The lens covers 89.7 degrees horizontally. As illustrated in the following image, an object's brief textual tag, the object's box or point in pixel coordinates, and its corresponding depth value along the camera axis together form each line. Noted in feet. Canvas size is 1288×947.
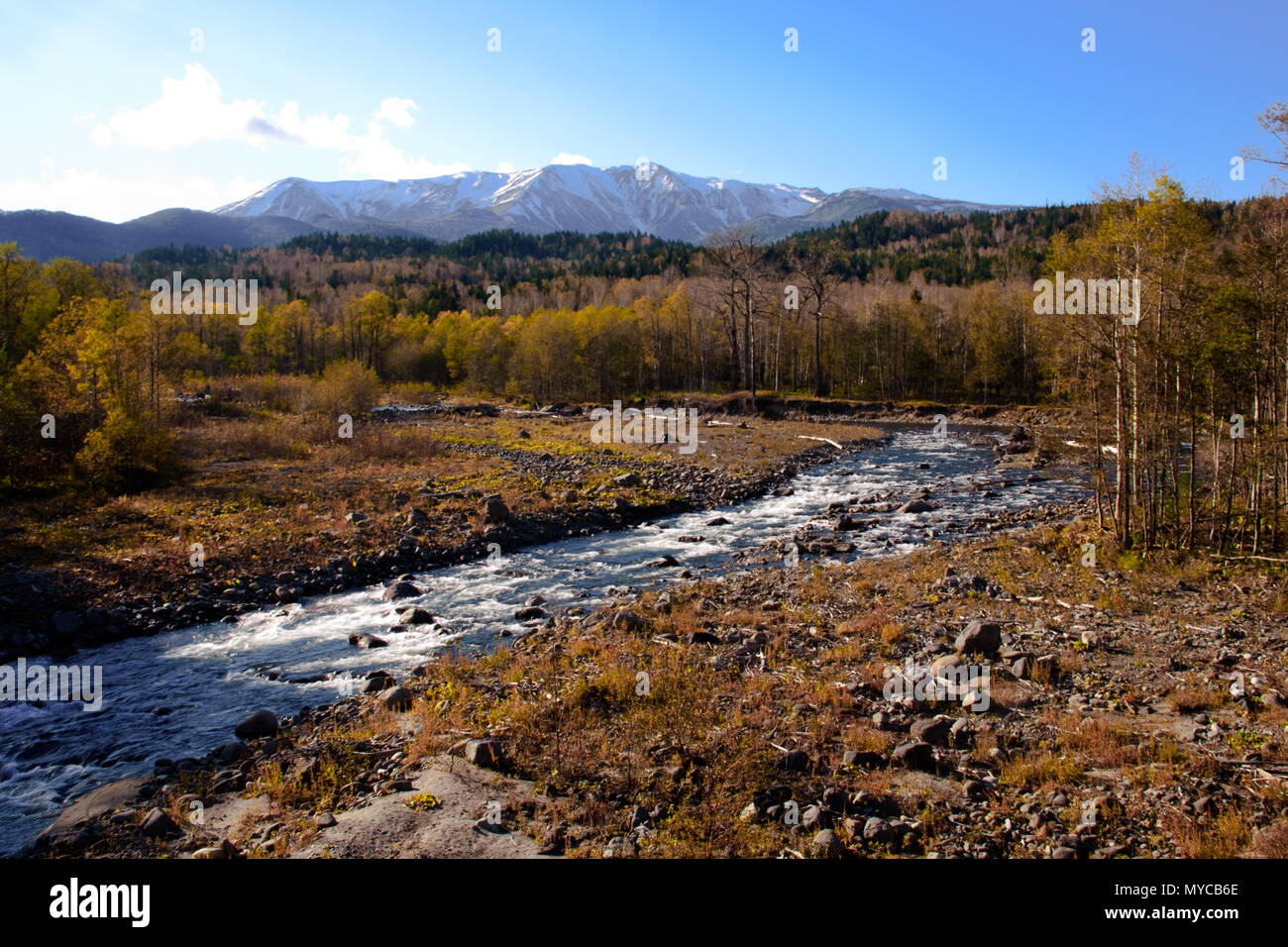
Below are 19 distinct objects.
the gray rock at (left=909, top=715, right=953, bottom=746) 28.89
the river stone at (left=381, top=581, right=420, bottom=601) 57.82
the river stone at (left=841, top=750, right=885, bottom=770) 27.12
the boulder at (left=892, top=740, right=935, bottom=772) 26.71
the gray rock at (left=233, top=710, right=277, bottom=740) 33.78
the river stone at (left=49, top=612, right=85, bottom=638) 47.78
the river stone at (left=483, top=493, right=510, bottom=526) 79.80
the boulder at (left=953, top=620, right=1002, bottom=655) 38.55
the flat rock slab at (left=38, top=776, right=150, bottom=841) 25.93
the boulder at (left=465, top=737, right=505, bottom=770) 27.96
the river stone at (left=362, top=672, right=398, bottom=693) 38.99
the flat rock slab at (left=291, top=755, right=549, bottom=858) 21.75
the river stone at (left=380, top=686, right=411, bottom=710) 35.65
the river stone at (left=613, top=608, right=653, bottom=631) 45.85
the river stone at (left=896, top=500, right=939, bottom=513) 87.15
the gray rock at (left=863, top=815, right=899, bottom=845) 21.77
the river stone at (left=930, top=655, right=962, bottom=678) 35.91
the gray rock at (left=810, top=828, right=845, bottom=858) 21.02
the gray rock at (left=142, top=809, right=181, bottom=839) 24.70
